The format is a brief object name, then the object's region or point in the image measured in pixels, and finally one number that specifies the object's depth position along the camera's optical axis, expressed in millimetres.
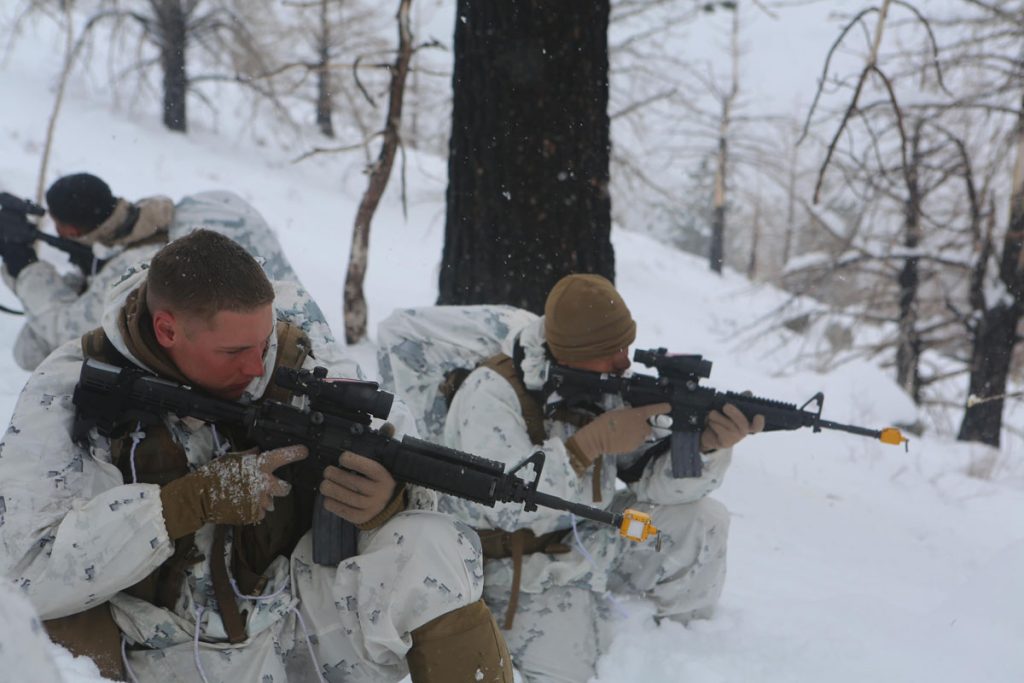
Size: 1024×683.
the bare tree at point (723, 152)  21547
